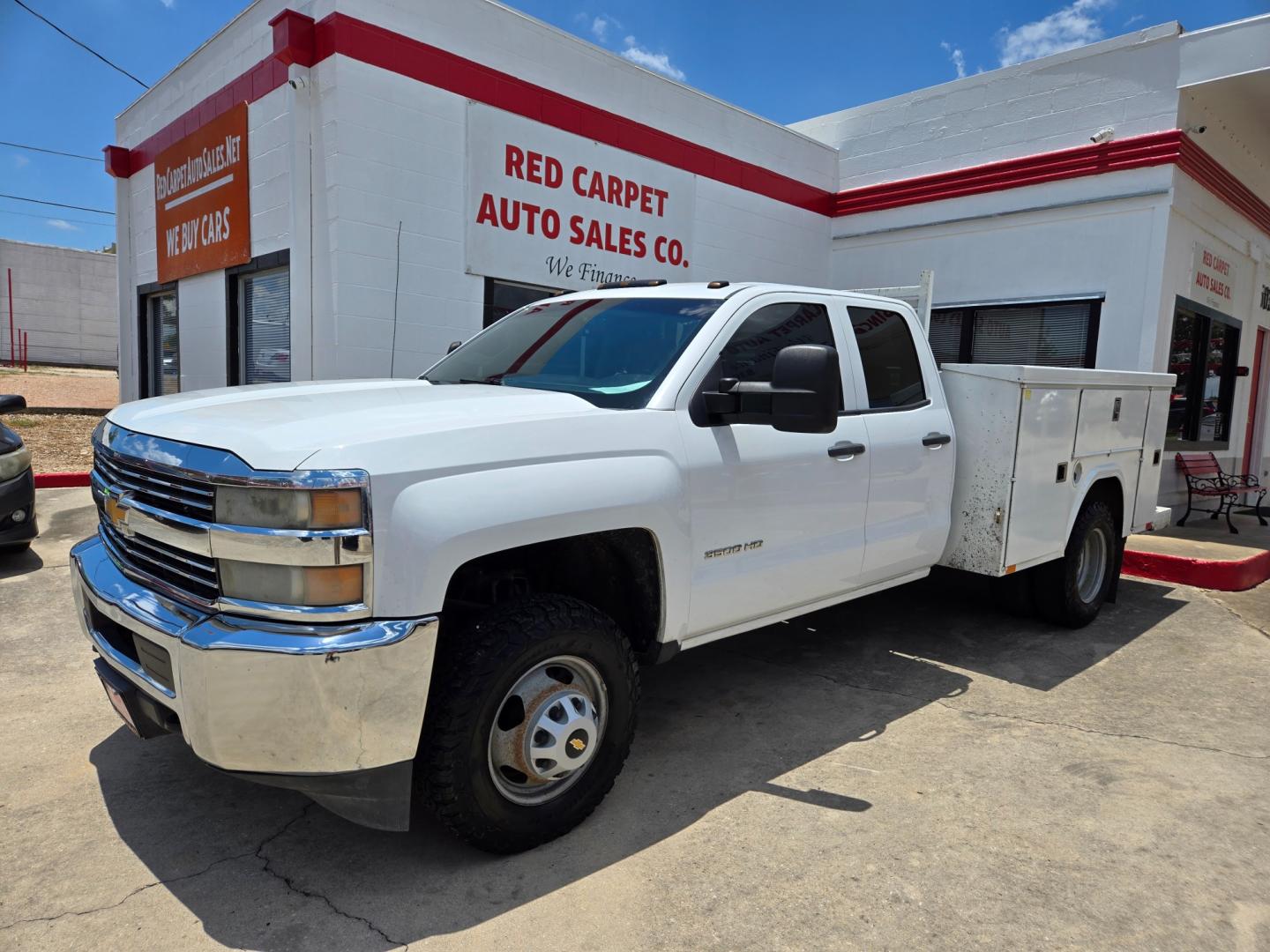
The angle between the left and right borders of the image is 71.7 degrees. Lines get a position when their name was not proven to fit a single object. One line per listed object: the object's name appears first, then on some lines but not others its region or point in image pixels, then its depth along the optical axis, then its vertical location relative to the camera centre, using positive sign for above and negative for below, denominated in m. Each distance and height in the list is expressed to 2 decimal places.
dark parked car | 6.07 -0.95
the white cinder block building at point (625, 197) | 8.02 +2.18
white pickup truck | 2.40 -0.50
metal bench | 10.13 -0.83
